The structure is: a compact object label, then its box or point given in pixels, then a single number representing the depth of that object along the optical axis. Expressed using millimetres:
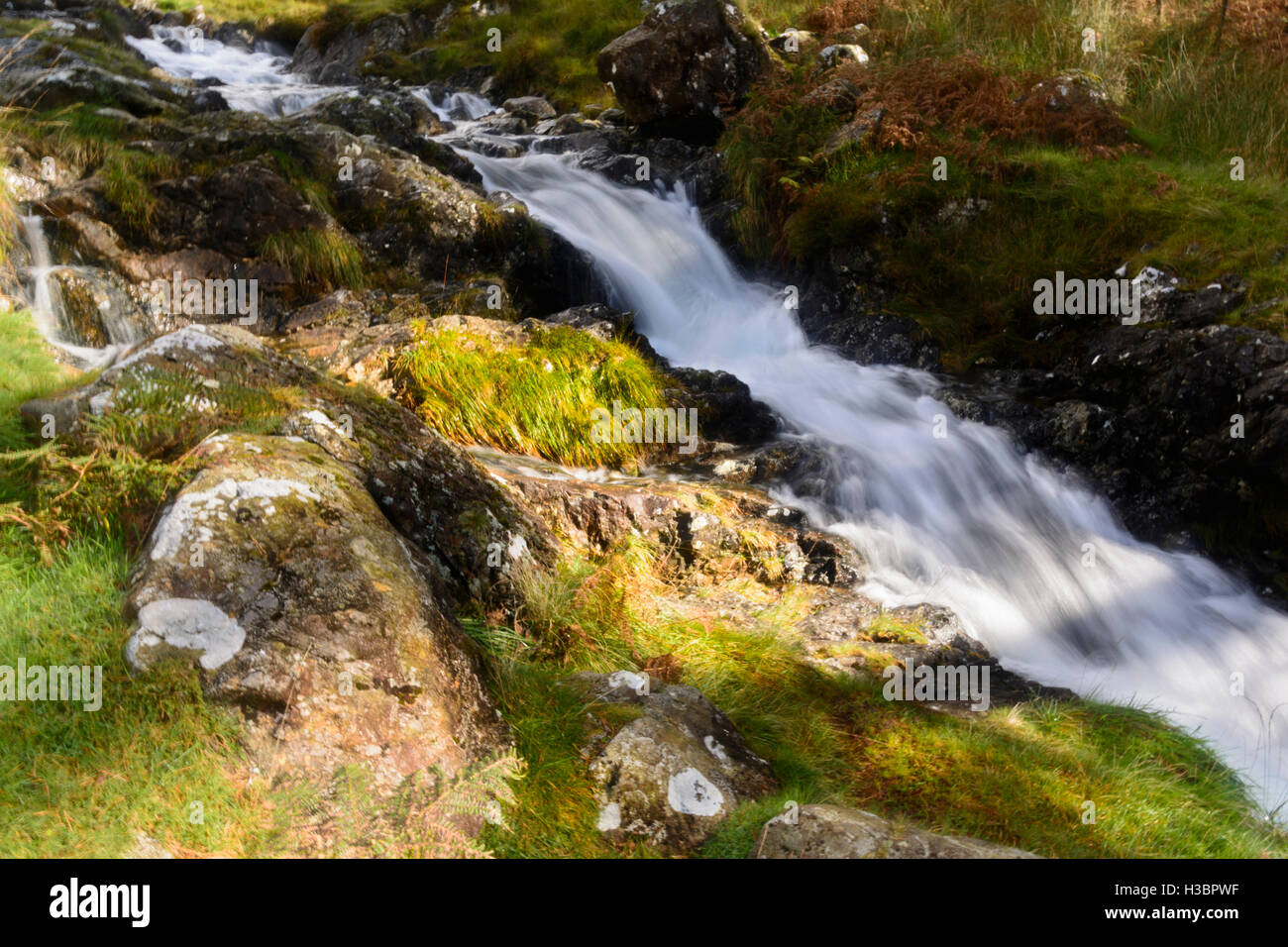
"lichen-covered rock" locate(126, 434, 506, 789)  2738
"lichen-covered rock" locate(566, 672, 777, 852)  3041
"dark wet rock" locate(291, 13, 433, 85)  22047
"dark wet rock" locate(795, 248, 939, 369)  9484
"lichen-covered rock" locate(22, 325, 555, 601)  3676
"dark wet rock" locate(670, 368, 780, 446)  7707
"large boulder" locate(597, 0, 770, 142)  13070
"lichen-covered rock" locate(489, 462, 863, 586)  5359
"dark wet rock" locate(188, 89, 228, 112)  10883
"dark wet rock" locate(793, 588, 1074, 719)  4793
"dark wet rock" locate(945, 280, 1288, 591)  6836
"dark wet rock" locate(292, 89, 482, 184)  11102
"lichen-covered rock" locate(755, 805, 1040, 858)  2697
